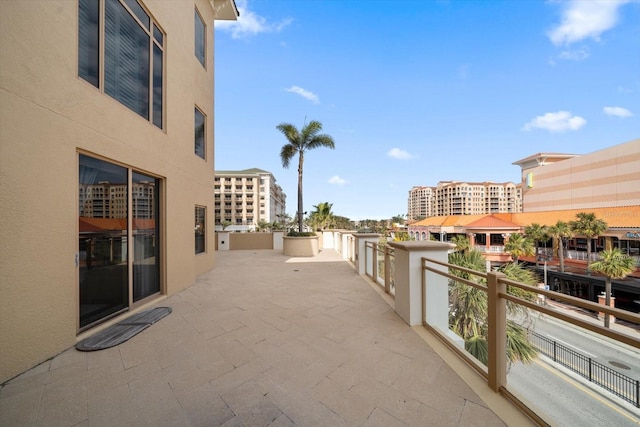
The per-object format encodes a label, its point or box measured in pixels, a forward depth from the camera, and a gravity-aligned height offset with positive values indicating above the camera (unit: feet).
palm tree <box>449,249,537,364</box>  17.67 -8.03
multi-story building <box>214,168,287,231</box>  245.65 +16.97
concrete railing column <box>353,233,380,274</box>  22.44 -3.23
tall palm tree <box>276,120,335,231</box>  44.91 +13.87
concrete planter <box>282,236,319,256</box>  39.22 -5.06
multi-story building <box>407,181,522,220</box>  313.32 +22.47
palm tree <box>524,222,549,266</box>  104.74 -7.93
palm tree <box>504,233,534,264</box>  99.76 -13.03
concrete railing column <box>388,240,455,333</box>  11.16 -3.35
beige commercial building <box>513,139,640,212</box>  102.58 +16.18
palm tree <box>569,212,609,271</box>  86.15 -4.30
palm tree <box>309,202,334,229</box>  65.51 +0.18
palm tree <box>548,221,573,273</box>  93.86 -6.86
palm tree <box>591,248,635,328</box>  65.26 -14.13
